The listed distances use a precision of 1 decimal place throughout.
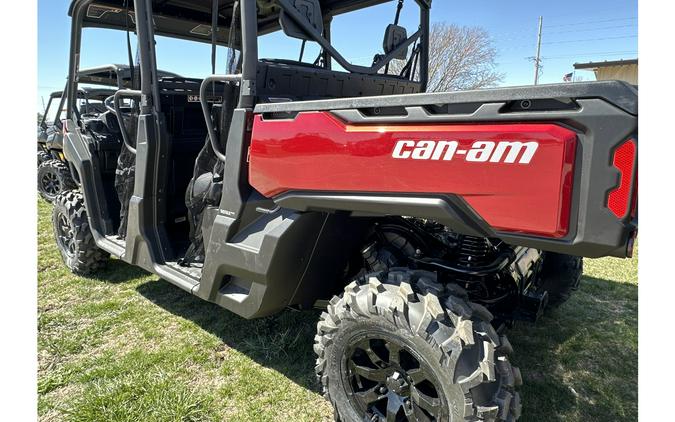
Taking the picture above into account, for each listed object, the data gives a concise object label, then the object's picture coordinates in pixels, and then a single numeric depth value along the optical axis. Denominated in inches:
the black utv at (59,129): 203.6
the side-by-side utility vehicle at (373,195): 56.4
